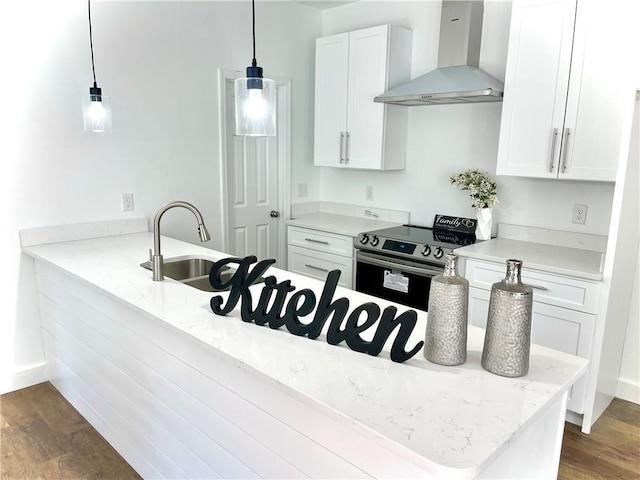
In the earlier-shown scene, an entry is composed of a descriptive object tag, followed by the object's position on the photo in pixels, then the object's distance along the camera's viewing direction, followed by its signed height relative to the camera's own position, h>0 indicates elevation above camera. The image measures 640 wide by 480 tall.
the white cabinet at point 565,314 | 2.53 -0.83
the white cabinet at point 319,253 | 3.76 -0.82
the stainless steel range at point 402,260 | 3.17 -0.72
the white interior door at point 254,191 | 3.93 -0.34
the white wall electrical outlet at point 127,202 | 3.27 -0.36
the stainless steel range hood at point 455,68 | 3.11 +0.57
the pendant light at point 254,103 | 1.89 +0.18
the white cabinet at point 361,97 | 3.68 +0.43
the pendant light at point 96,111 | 2.64 +0.19
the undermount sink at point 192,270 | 2.55 -0.66
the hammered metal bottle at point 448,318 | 1.27 -0.43
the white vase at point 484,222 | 3.29 -0.45
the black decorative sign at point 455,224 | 3.57 -0.52
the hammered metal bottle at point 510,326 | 1.22 -0.43
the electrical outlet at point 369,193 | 4.26 -0.35
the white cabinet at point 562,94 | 2.59 +0.34
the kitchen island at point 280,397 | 1.09 -0.65
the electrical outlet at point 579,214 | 3.04 -0.36
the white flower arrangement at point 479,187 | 3.28 -0.22
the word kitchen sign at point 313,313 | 1.35 -0.50
